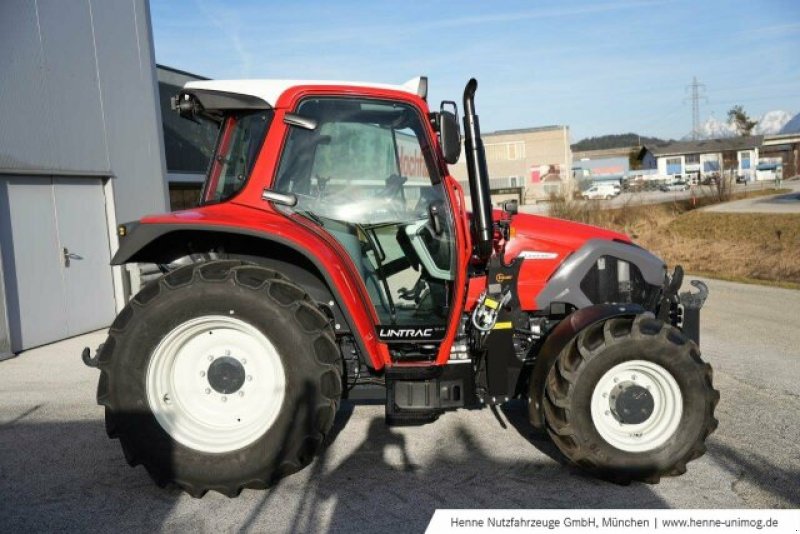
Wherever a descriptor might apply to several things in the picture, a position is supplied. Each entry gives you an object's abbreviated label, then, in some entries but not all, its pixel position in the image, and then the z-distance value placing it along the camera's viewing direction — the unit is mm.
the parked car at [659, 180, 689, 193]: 54897
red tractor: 3400
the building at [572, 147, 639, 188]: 85438
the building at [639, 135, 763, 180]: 68375
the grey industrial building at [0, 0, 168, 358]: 7723
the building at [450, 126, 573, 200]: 62938
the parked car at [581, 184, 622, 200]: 54000
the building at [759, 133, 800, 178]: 61125
